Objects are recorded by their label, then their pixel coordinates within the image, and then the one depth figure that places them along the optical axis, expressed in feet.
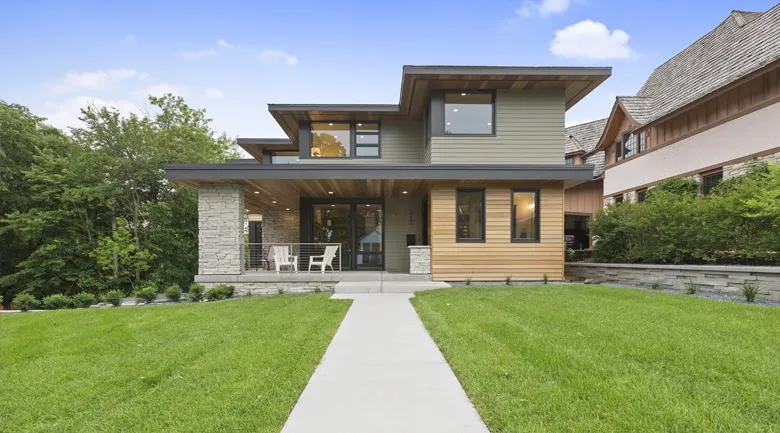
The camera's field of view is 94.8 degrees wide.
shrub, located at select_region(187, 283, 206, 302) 26.76
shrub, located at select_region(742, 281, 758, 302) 19.79
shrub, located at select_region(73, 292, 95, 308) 26.18
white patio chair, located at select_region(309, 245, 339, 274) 31.68
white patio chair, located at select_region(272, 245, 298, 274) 31.71
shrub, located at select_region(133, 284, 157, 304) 26.08
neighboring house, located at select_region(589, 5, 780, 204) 31.27
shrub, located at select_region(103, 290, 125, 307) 25.57
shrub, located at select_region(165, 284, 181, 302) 26.54
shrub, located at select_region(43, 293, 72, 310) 25.64
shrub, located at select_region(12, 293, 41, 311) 25.09
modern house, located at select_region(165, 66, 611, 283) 29.19
